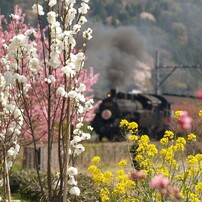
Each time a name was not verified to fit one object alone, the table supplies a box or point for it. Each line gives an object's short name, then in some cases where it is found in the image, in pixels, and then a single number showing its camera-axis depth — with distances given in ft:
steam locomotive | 209.89
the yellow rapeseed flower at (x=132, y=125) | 47.93
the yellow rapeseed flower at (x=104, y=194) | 44.58
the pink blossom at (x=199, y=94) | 33.42
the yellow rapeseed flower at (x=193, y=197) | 39.90
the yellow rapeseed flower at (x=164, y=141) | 47.44
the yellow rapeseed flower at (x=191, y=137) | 47.37
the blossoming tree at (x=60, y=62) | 34.91
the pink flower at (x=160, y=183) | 26.12
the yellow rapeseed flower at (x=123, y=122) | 48.54
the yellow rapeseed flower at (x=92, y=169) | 44.90
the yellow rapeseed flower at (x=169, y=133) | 47.66
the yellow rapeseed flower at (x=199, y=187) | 40.46
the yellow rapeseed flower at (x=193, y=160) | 42.98
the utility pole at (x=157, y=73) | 250.08
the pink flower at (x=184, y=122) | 32.76
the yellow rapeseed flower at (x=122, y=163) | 46.38
